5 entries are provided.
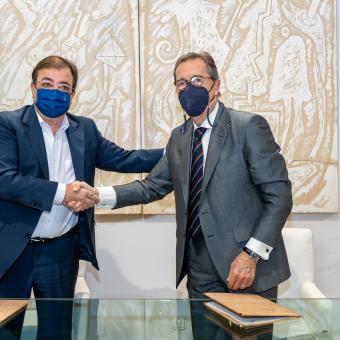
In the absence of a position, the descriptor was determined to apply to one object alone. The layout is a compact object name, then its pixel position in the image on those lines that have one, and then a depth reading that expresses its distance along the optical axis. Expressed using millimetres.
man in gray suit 2045
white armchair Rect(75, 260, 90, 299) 2797
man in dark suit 2229
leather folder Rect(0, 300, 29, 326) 1500
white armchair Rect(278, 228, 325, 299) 3037
